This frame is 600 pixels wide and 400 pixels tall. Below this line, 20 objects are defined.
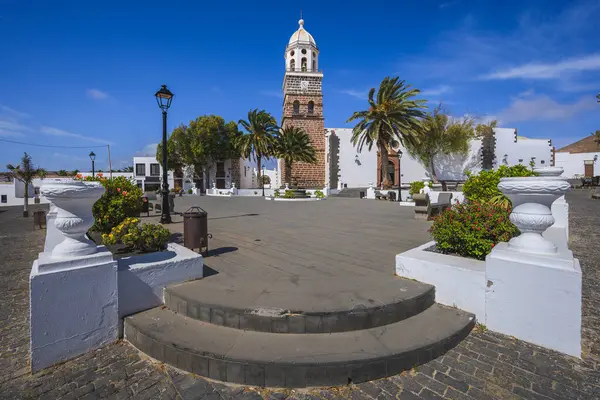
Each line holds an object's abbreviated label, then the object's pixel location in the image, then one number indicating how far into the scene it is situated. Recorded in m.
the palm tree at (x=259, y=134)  32.47
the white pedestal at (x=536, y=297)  2.72
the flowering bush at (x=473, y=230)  3.73
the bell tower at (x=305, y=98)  34.88
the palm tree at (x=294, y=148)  30.22
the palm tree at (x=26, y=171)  19.62
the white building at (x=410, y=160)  37.16
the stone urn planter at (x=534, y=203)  2.77
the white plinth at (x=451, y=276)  3.23
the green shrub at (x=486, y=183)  6.97
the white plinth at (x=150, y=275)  3.10
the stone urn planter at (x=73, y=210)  2.69
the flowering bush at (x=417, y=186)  18.31
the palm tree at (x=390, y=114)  23.75
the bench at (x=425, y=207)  9.95
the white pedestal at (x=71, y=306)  2.59
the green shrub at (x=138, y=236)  3.79
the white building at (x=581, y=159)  43.41
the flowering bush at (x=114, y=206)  5.91
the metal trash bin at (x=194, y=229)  4.56
